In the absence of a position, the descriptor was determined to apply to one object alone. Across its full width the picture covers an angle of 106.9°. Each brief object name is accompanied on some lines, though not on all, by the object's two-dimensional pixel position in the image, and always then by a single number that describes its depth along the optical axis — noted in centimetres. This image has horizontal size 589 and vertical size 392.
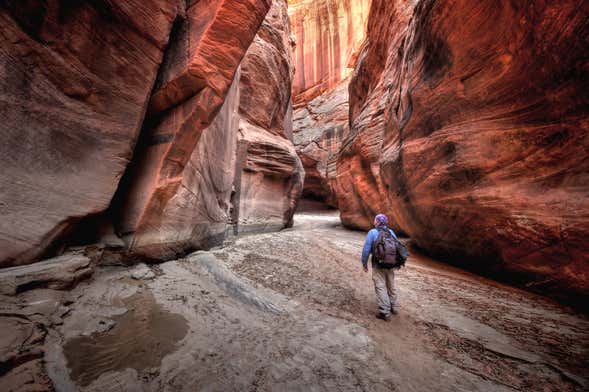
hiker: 308
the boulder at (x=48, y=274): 237
